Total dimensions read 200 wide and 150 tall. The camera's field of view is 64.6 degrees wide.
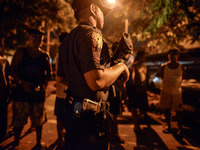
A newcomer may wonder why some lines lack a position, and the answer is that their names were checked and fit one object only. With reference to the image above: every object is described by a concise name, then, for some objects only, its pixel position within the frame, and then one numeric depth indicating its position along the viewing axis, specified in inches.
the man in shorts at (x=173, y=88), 167.0
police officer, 49.3
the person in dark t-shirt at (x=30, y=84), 111.5
